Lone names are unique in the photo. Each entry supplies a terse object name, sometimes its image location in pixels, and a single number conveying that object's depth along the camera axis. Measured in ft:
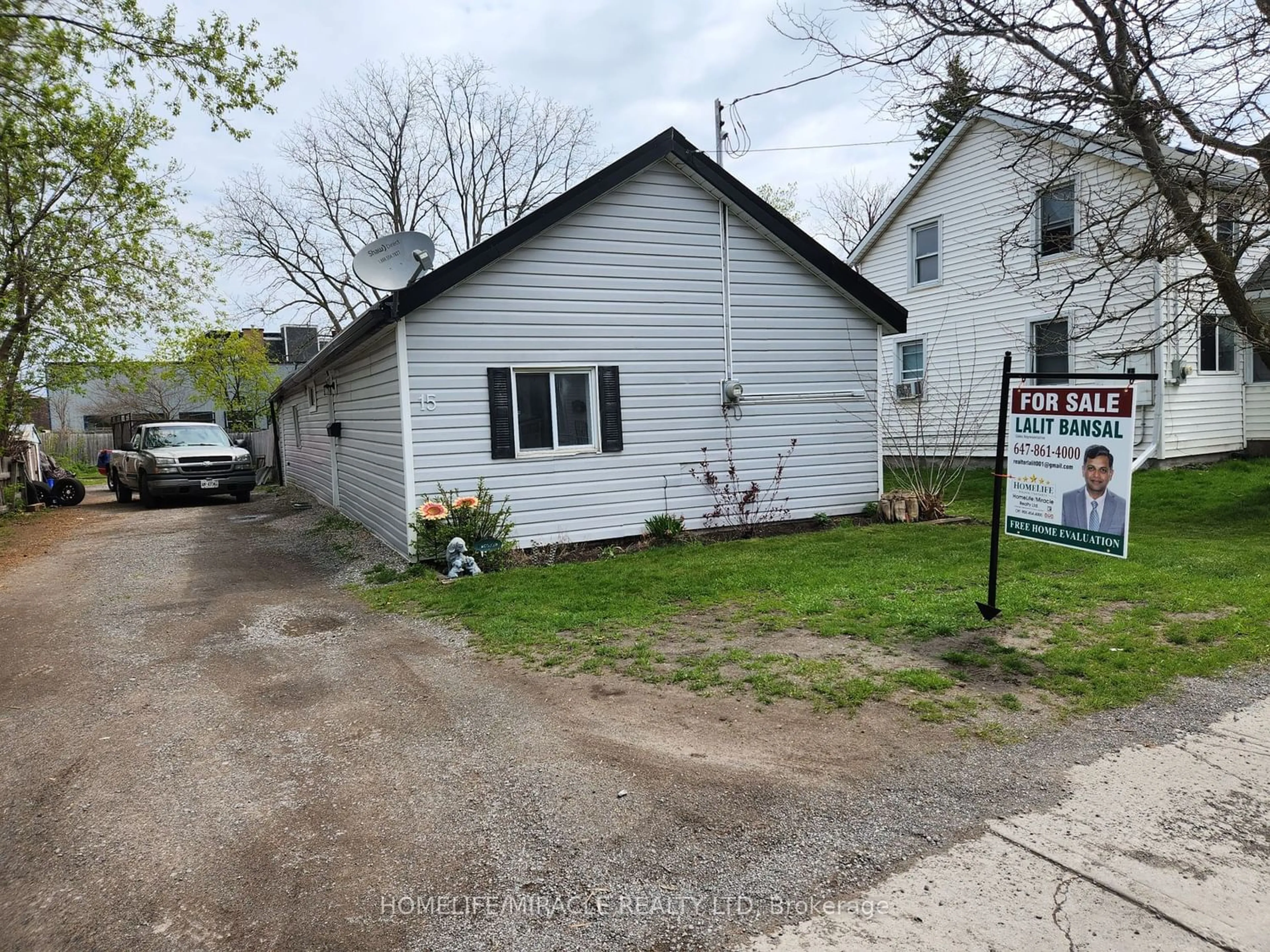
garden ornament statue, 27.43
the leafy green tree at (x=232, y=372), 108.58
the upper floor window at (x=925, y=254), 60.80
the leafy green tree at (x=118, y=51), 26.48
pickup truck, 52.49
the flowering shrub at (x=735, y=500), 34.17
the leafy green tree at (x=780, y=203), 127.03
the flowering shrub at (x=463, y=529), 28.14
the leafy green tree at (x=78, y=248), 46.55
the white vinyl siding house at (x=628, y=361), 29.40
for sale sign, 16.53
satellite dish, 28.58
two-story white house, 46.85
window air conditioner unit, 61.98
